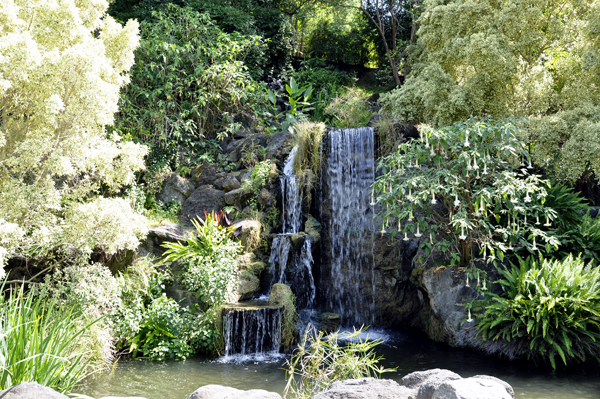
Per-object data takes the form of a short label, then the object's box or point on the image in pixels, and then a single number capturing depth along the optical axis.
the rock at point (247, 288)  8.59
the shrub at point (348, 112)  12.40
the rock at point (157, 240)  9.09
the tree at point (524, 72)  8.48
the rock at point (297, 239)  9.14
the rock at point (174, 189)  11.16
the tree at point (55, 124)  5.93
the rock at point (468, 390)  3.19
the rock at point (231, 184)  10.73
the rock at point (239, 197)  10.33
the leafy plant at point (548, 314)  6.48
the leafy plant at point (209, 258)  7.84
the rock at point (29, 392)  2.80
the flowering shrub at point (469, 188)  6.97
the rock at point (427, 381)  3.55
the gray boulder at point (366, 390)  3.67
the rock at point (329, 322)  8.16
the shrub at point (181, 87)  11.67
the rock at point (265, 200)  10.05
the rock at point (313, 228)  9.58
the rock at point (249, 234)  9.34
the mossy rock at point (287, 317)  7.65
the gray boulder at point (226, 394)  3.75
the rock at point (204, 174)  11.27
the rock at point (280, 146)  11.02
